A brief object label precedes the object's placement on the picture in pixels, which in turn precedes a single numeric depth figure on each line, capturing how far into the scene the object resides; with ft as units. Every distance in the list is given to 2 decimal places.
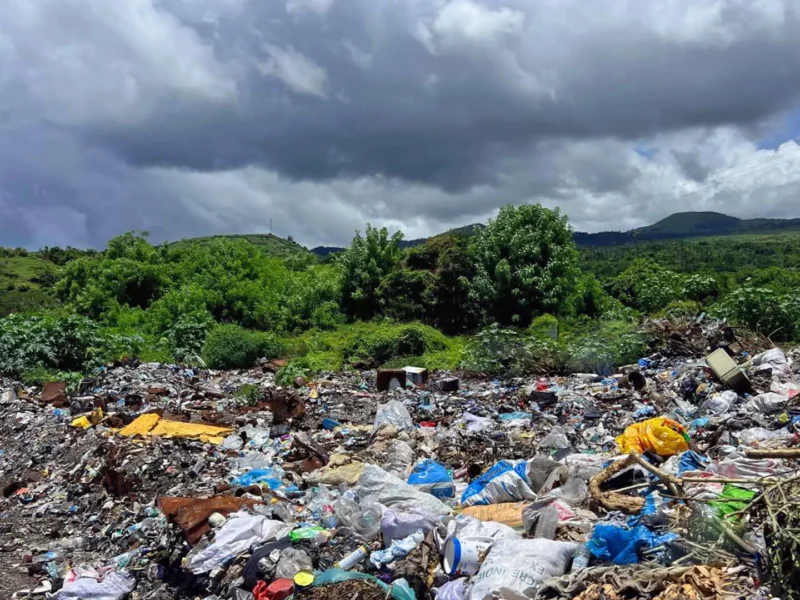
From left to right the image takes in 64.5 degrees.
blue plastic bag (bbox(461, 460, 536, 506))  17.58
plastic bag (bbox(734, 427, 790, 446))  19.61
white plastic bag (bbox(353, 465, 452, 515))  16.65
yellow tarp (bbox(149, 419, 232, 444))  28.48
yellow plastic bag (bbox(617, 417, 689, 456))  19.21
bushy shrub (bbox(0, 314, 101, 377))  46.21
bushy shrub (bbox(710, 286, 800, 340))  42.55
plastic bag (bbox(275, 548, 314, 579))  14.58
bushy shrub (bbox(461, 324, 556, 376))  43.09
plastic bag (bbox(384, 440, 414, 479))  22.03
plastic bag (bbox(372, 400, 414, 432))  27.89
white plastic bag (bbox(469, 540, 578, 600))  12.15
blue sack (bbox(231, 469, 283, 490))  21.78
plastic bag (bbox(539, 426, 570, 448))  22.20
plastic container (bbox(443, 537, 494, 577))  13.67
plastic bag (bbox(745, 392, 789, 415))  23.48
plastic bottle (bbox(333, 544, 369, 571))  14.78
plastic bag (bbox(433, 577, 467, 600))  12.91
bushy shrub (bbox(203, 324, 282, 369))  55.88
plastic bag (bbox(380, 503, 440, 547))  15.24
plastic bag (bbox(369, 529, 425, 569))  14.64
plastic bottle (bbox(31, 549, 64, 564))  19.56
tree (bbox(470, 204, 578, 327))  64.28
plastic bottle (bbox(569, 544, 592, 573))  12.55
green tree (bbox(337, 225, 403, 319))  74.54
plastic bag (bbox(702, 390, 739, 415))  25.33
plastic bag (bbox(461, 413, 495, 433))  27.94
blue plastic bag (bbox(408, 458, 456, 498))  19.05
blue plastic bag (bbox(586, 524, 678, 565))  12.52
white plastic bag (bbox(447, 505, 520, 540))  14.39
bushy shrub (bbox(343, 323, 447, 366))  55.67
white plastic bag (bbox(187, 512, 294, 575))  15.87
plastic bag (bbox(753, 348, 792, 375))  29.37
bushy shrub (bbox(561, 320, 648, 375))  39.73
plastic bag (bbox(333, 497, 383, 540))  15.99
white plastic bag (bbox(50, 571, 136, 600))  16.46
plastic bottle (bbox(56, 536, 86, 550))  20.39
